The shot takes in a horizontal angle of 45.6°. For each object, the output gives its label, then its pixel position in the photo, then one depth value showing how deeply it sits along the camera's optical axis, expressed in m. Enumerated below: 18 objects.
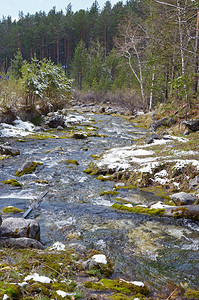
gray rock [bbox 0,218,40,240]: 4.31
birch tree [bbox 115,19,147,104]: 26.41
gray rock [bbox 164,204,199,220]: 5.76
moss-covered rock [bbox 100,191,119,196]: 7.66
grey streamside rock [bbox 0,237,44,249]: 4.00
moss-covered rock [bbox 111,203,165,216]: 6.08
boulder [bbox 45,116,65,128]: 21.50
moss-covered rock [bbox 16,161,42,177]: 9.69
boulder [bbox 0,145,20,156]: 12.53
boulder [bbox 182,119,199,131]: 13.92
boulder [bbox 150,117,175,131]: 17.56
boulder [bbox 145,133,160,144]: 12.74
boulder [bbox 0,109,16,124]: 18.53
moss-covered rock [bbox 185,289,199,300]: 3.29
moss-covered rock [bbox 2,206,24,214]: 6.16
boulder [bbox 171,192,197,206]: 6.30
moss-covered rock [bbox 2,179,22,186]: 8.41
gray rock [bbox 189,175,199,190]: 7.20
